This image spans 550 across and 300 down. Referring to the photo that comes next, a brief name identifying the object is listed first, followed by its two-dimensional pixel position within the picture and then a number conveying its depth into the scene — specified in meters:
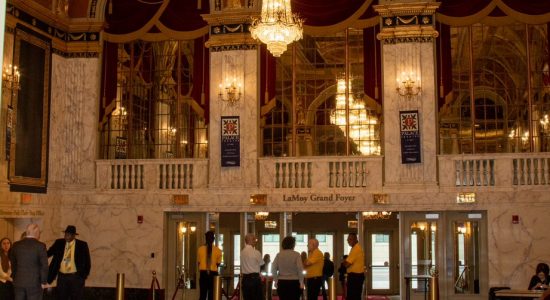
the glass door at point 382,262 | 16.56
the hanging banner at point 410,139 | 14.77
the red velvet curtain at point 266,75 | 15.66
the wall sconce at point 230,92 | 15.57
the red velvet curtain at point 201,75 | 15.86
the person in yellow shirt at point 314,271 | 11.39
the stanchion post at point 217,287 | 10.80
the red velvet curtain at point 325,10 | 15.45
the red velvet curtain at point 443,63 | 15.00
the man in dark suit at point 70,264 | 9.10
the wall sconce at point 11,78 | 13.63
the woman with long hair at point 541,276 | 10.54
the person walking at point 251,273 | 10.48
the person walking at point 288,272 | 9.78
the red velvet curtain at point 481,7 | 14.73
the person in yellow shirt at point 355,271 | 11.62
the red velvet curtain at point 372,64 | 15.27
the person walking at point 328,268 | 14.04
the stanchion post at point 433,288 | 10.78
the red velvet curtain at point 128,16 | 16.31
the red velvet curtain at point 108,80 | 16.28
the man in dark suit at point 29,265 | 8.17
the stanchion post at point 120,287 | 10.78
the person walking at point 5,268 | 10.21
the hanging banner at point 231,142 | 15.42
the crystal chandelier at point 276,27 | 11.38
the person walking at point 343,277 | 12.96
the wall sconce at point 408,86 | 14.89
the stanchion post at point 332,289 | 10.30
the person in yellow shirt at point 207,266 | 12.38
